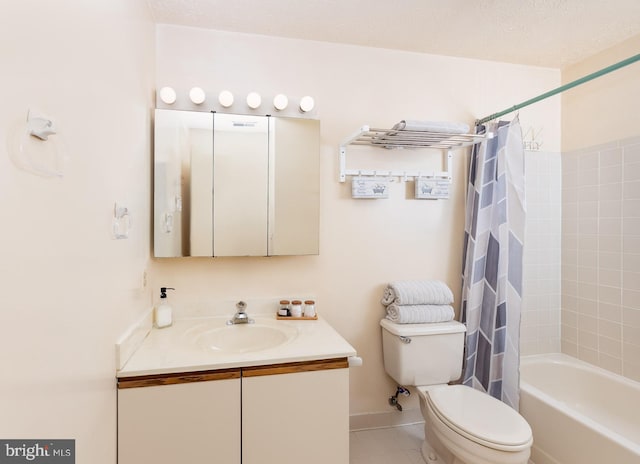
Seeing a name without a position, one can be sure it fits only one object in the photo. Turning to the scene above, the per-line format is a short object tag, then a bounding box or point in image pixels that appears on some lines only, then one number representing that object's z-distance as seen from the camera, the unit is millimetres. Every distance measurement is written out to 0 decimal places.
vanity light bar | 1750
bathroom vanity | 1241
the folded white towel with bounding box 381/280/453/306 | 1959
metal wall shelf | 1847
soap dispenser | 1691
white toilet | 1413
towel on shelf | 1754
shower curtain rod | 1417
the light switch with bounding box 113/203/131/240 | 1177
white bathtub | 1518
